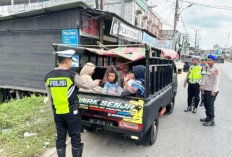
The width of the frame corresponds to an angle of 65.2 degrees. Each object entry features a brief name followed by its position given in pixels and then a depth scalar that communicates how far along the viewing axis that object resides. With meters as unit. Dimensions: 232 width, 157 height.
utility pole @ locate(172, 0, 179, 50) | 18.52
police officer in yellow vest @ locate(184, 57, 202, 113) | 6.09
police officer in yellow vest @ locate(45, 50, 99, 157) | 2.65
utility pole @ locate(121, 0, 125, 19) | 15.73
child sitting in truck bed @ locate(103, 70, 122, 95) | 3.85
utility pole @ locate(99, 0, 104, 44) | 8.56
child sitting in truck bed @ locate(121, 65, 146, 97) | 3.19
